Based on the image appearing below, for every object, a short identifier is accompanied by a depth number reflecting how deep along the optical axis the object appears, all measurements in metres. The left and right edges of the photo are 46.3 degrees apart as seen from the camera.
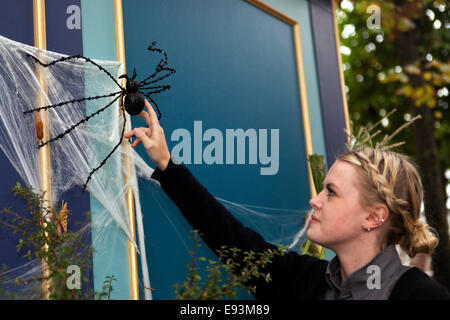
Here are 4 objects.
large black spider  1.71
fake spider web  1.61
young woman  1.85
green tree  6.25
